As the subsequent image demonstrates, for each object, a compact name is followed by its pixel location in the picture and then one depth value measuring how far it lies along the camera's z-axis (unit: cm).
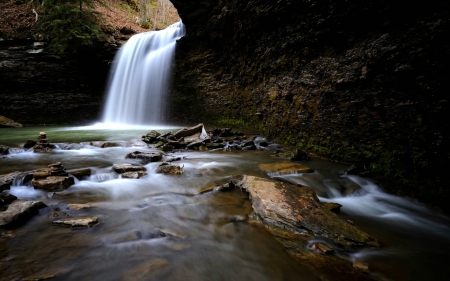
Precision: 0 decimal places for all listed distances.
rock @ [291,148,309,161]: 589
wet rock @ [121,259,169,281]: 175
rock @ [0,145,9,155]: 571
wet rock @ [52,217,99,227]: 245
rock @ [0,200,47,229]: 234
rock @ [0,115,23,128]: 1285
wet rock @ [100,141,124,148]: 729
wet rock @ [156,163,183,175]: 465
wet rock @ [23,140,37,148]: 651
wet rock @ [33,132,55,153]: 628
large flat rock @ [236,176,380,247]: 243
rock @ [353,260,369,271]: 197
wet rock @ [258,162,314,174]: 473
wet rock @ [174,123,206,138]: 809
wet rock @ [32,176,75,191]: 341
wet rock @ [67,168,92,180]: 408
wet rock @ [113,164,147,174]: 448
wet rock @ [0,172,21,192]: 328
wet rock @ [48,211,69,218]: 263
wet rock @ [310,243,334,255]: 217
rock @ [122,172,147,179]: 427
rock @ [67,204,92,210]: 287
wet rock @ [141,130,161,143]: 784
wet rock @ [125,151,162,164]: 534
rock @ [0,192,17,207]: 267
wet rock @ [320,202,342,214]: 319
